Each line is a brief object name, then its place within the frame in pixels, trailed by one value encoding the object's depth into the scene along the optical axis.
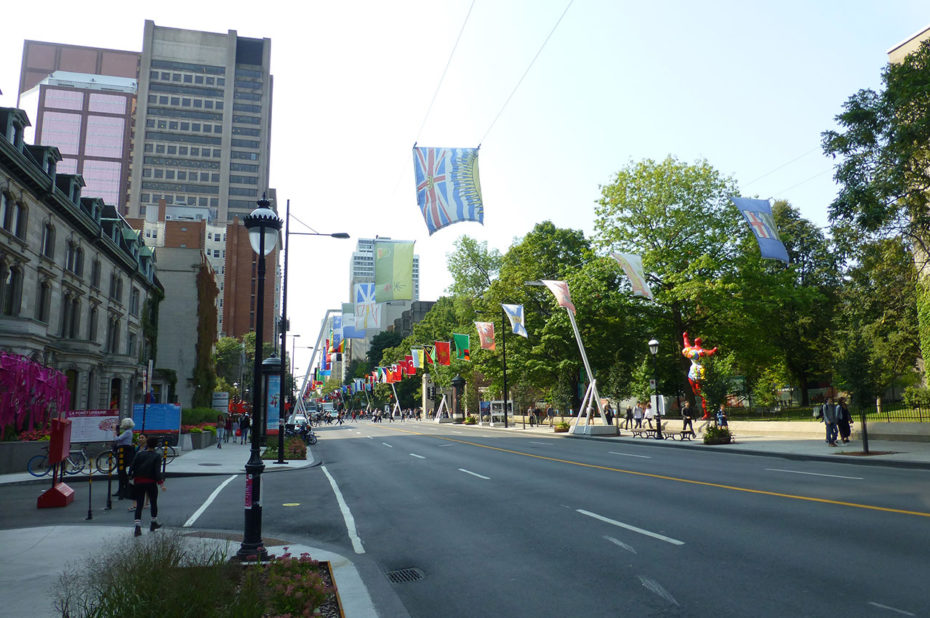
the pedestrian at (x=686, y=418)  32.66
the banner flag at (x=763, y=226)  24.94
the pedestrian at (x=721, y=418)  31.20
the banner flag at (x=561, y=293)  31.75
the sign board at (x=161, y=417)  24.56
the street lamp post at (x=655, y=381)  30.83
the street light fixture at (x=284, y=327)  23.33
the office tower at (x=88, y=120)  140.50
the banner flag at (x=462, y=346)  47.06
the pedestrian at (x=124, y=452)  13.44
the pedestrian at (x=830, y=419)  23.55
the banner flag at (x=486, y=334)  43.54
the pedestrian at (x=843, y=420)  24.17
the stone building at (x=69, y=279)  27.66
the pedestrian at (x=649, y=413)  35.31
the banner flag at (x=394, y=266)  23.88
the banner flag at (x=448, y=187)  18.03
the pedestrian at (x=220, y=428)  33.53
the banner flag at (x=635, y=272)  28.95
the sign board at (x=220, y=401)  62.84
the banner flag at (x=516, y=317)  37.94
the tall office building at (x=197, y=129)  142.50
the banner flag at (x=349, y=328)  33.17
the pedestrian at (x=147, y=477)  10.57
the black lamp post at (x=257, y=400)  8.01
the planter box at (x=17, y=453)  20.59
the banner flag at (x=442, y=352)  51.38
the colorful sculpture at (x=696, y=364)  32.41
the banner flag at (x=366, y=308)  31.44
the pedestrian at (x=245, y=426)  37.38
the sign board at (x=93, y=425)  20.05
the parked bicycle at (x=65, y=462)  19.69
